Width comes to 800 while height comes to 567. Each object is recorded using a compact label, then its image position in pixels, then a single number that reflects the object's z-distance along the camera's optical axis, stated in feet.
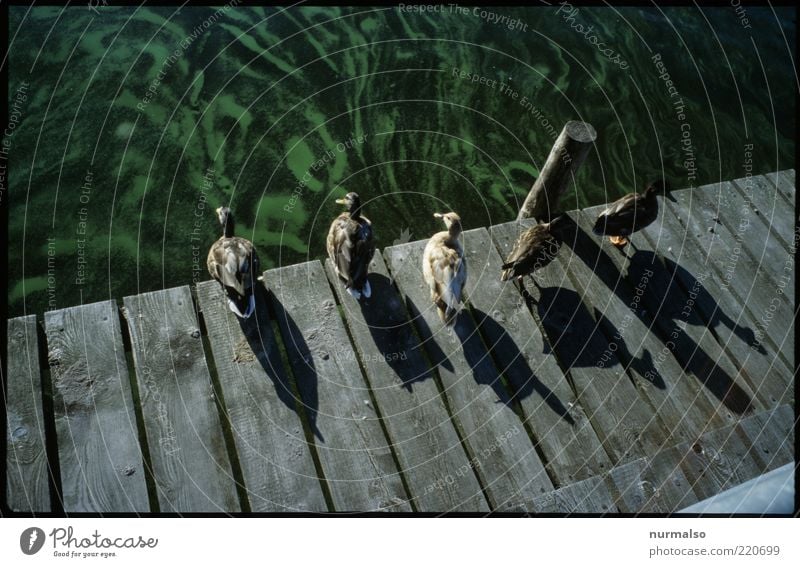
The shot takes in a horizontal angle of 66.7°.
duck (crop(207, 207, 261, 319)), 15.83
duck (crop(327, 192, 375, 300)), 16.40
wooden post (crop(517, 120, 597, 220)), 17.88
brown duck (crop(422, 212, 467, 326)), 16.17
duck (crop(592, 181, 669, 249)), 18.07
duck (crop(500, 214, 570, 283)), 16.61
